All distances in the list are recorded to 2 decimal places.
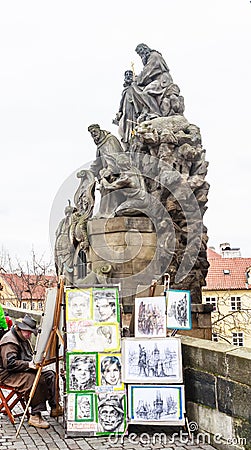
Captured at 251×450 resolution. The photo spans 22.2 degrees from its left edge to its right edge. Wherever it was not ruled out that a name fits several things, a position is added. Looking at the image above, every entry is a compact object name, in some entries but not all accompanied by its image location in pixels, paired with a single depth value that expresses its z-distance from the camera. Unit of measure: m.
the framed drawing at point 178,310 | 6.35
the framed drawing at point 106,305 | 6.38
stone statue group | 11.37
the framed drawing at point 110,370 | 6.29
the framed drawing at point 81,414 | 6.20
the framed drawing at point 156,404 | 6.06
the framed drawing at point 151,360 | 6.14
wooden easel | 6.55
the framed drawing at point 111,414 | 6.18
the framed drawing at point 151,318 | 6.30
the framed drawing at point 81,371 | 6.30
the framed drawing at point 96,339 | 6.34
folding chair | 6.86
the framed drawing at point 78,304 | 6.38
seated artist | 6.76
